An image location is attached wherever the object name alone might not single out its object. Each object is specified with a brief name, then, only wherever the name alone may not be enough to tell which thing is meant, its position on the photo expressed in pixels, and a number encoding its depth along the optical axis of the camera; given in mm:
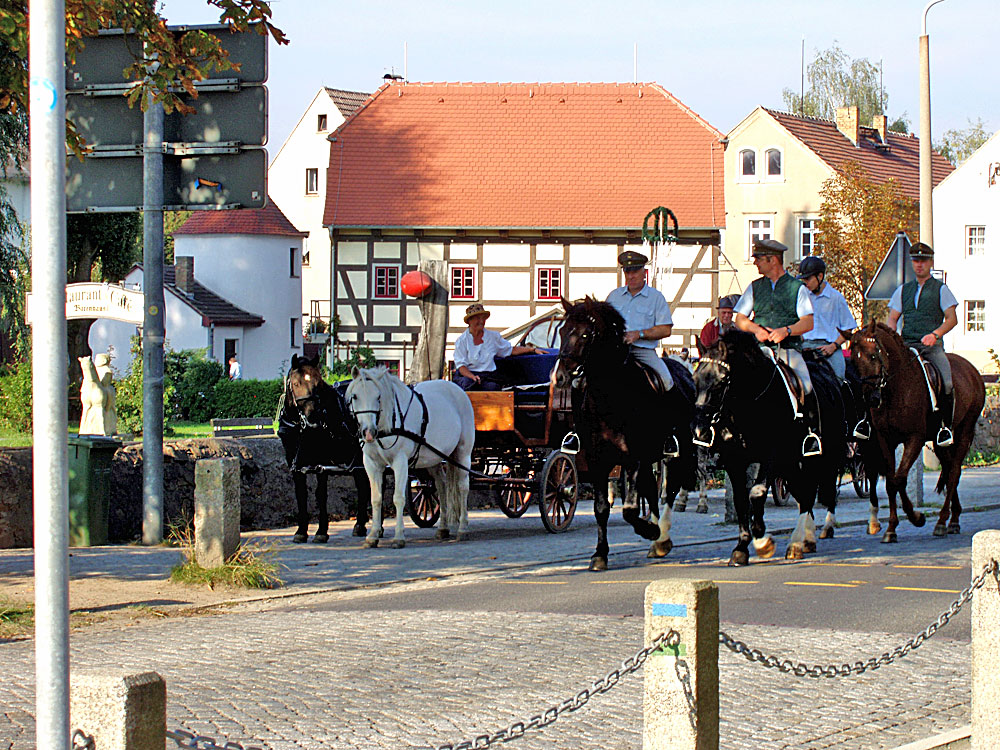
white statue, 30312
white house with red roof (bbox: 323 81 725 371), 55438
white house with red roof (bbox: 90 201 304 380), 70000
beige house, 68062
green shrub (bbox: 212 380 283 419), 48906
